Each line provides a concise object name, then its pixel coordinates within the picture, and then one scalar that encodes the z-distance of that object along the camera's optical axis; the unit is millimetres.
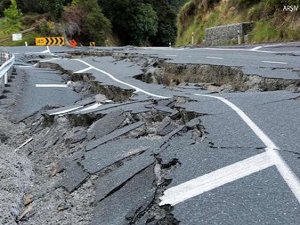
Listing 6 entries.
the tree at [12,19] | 56000
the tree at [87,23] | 57719
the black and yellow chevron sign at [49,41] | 44250
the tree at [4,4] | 67375
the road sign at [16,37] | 52925
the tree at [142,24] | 63750
